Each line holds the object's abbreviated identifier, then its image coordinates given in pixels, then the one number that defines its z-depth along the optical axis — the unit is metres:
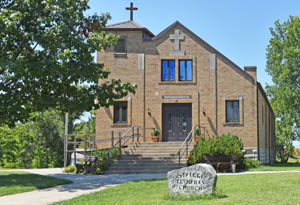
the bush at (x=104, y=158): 20.02
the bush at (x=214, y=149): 20.73
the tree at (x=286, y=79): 36.25
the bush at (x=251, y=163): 22.56
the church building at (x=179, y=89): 25.47
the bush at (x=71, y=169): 21.66
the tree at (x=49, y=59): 15.76
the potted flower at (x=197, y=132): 24.62
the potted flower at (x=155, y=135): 24.94
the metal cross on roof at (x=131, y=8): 28.61
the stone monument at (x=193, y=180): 10.62
